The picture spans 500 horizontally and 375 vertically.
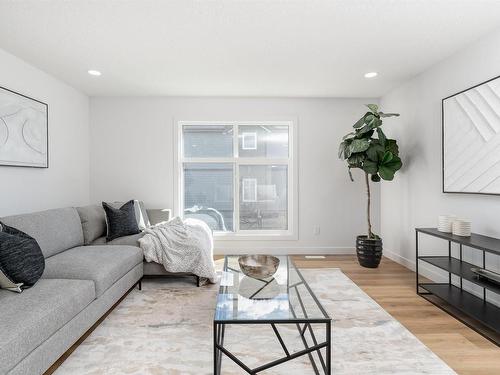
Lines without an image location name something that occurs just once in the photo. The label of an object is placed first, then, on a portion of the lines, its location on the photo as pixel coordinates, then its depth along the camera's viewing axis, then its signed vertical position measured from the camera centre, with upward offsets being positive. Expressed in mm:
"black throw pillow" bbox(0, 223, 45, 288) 1886 -475
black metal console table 2236 -1002
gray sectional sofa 1509 -697
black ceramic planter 3904 -861
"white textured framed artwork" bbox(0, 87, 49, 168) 2914 +596
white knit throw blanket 3232 -716
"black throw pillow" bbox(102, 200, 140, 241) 3436 -415
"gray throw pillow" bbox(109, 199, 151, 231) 3797 -368
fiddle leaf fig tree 3732 +463
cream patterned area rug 1836 -1117
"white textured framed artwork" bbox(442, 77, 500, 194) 2561 +444
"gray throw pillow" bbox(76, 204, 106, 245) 3332 -414
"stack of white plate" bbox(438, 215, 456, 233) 2818 -345
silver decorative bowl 2123 -598
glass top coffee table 1575 -719
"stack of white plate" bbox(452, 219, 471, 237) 2629 -366
